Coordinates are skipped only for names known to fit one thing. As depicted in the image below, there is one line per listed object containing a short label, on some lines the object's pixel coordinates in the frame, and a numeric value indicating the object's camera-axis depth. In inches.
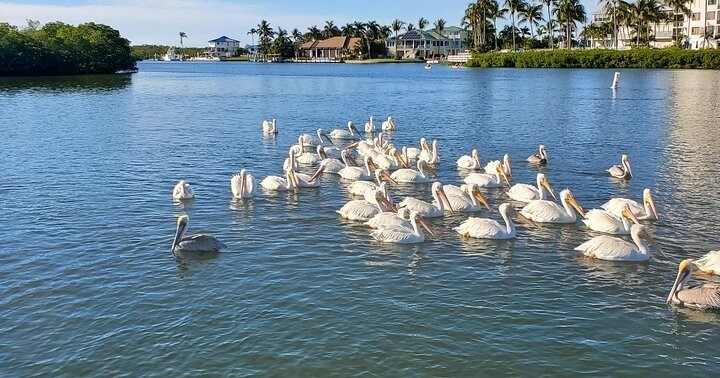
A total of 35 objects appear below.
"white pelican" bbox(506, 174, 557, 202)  733.9
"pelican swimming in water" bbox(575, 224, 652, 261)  548.1
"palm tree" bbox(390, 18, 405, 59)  7664.9
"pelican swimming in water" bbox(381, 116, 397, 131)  1360.7
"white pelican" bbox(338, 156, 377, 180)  852.6
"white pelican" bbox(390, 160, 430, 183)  833.8
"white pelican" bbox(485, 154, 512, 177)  841.1
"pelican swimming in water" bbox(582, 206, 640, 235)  624.1
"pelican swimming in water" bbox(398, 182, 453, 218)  672.4
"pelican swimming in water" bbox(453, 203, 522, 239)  605.9
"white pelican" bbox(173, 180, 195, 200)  756.6
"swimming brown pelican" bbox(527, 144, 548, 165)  956.6
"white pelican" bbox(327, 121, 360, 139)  1259.8
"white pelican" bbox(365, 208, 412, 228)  616.1
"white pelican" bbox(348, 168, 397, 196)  756.3
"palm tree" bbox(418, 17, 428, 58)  7475.4
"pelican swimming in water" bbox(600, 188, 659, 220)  668.1
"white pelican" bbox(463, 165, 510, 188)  810.2
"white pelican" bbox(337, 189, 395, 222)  669.9
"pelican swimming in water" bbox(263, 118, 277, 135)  1310.3
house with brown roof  7369.6
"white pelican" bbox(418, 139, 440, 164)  942.5
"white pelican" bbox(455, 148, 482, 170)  919.7
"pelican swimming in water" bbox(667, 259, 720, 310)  454.6
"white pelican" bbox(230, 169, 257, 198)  760.3
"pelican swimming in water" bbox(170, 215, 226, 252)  570.3
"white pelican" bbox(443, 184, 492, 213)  697.8
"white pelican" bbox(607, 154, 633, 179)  865.5
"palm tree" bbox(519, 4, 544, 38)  5201.8
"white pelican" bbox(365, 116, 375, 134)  1342.3
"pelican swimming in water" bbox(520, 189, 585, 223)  656.4
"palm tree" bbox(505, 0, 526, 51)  5191.9
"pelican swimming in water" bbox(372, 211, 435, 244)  596.4
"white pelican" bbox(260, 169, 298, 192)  795.4
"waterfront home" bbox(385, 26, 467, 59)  7445.9
